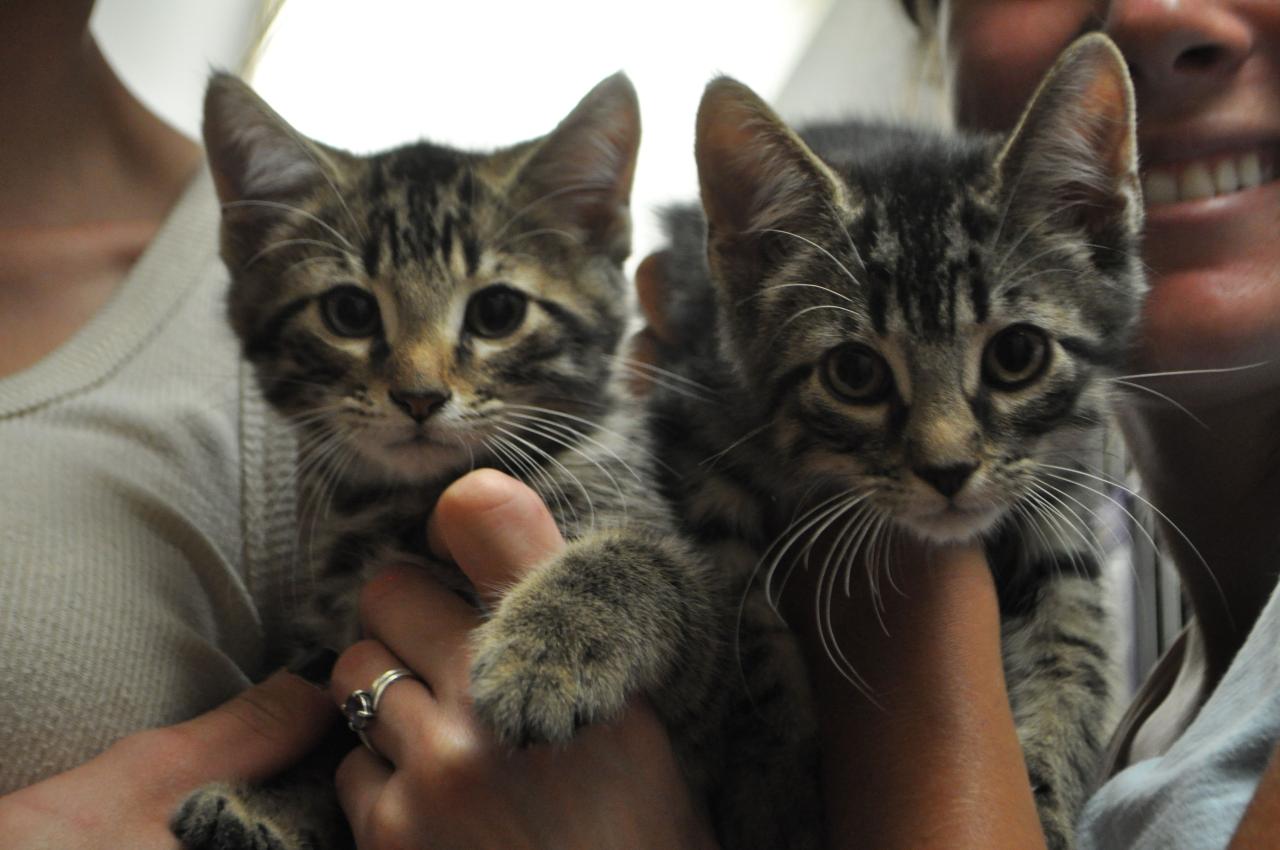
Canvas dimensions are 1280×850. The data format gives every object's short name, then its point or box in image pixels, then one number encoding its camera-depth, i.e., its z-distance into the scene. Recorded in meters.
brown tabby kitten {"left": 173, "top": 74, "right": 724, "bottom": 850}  0.44
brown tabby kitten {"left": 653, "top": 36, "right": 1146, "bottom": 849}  0.43
